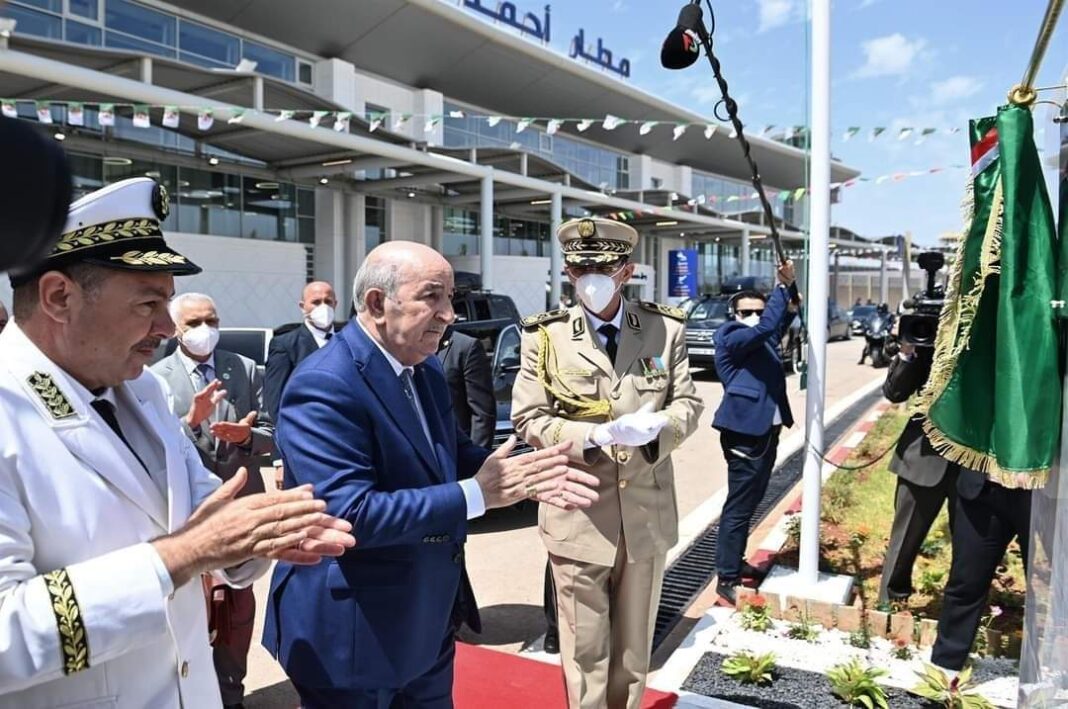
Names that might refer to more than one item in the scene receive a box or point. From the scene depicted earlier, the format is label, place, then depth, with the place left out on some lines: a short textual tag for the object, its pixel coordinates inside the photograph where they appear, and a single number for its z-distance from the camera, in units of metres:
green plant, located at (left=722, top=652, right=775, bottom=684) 3.57
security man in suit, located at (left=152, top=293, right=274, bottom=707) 3.24
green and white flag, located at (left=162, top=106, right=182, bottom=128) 13.01
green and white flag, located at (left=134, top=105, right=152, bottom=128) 12.41
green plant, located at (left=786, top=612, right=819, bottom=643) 4.00
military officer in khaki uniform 3.04
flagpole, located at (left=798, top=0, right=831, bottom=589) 4.14
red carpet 3.49
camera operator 3.99
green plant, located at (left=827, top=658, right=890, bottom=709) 3.30
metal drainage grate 4.50
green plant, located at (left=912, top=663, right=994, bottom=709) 3.12
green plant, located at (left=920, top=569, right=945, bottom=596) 4.46
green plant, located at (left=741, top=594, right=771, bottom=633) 4.11
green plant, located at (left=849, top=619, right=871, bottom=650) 3.87
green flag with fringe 2.48
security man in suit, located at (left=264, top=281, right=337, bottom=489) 5.22
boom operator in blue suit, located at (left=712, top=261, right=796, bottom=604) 4.65
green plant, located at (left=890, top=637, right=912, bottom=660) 3.76
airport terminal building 14.98
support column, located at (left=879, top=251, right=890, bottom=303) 41.12
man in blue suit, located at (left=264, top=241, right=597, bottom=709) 2.04
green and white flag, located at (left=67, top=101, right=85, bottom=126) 11.54
